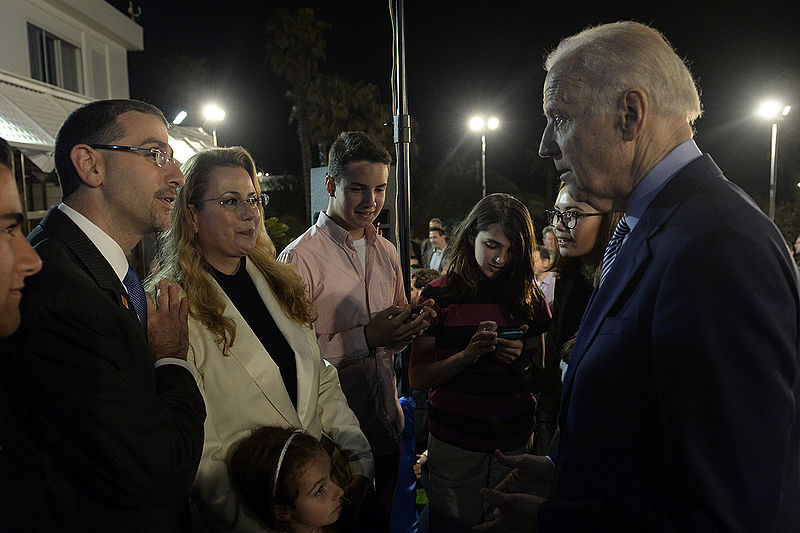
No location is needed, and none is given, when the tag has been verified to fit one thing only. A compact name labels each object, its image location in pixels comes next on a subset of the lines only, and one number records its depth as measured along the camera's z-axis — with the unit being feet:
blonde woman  6.88
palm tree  90.22
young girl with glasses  10.27
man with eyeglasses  4.63
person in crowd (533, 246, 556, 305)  19.49
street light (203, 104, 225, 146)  53.01
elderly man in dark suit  3.68
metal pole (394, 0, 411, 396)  11.07
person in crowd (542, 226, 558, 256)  23.71
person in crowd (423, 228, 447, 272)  35.21
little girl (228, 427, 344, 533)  6.57
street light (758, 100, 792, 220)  53.93
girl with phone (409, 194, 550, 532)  10.14
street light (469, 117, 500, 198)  78.89
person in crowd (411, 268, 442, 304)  18.54
